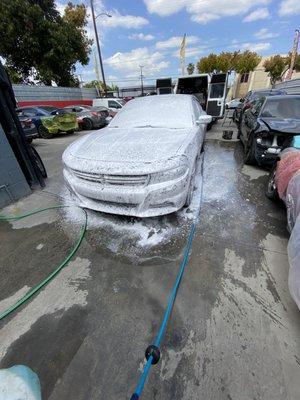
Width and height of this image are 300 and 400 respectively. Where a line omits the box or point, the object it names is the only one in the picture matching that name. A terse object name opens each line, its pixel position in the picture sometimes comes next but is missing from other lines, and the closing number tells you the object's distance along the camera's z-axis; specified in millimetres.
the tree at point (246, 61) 33406
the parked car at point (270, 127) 4094
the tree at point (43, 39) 15383
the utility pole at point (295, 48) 22245
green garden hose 1986
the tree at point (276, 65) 31391
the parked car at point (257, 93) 9588
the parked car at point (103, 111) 11578
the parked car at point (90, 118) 11102
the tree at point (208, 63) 34219
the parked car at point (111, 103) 15562
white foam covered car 2424
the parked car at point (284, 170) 2777
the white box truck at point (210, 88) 9617
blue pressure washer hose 1325
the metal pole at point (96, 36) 16484
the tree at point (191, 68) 42562
